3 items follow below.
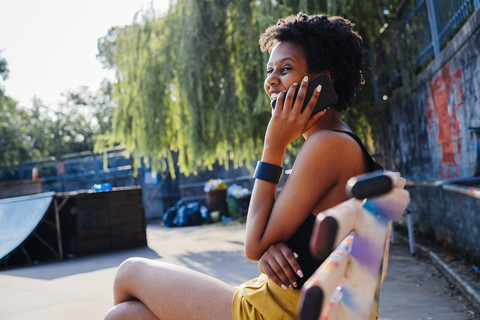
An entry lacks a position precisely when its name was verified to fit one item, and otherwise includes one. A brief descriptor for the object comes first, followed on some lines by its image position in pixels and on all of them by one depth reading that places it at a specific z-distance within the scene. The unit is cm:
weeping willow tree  950
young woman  140
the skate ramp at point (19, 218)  852
